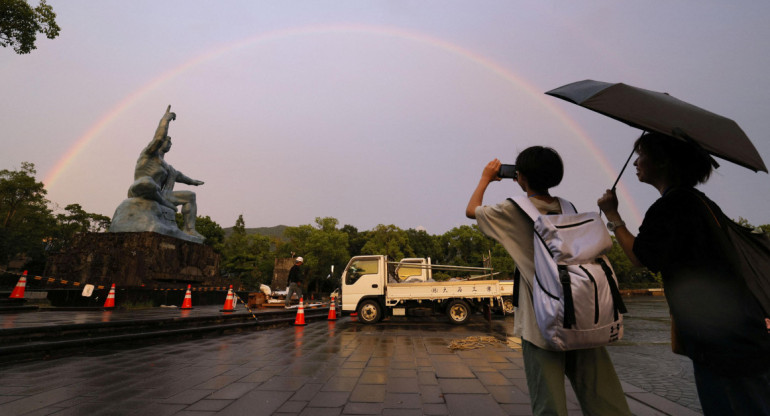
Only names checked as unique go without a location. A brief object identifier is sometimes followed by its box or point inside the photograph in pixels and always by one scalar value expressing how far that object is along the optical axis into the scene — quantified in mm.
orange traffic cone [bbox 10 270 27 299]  11197
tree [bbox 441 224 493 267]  53125
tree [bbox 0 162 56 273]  37750
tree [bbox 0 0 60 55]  11086
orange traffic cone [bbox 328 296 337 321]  12271
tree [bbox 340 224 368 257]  67562
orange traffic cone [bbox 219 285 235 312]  12902
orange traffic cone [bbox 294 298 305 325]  10711
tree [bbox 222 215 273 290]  51000
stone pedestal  15156
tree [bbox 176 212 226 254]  54156
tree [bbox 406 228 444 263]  58812
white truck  11414
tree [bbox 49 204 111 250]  47509
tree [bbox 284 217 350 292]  47094
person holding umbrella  1294
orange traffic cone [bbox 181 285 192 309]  14125
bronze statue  18062
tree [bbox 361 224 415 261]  53938
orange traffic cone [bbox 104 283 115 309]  12742
